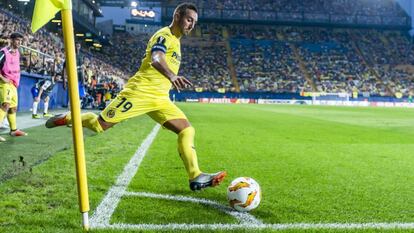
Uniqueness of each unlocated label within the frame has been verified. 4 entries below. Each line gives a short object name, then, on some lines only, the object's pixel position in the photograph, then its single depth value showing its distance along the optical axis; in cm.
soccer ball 409
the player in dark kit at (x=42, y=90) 1470
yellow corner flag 338
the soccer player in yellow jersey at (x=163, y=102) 468
